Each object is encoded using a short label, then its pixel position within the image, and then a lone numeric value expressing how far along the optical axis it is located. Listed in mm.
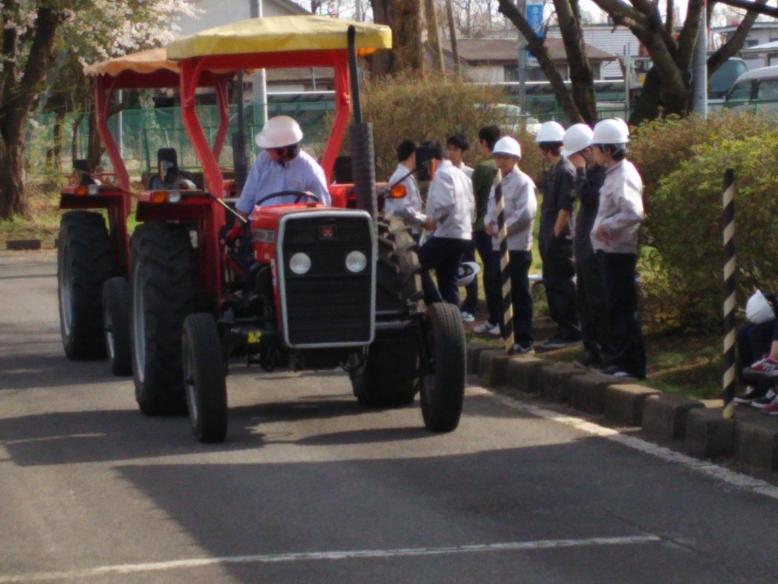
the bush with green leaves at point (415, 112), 21953
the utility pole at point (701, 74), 18156
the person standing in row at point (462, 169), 14797
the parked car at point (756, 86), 35438
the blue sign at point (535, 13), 40297
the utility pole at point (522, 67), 33688
